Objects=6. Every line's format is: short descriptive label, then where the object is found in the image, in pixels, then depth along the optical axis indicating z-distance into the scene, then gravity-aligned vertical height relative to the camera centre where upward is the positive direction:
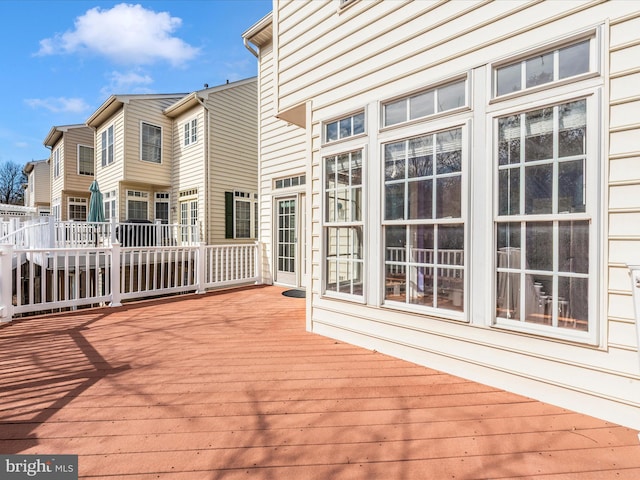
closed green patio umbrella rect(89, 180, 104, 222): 8.91 +0.78
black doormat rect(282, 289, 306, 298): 5.61 -1.06
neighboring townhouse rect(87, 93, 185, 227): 9.79 +2.49
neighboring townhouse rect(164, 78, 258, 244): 9.12 +2.20
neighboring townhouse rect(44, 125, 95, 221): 13.33 +2.78
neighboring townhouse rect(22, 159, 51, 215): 20.28 +3.37
